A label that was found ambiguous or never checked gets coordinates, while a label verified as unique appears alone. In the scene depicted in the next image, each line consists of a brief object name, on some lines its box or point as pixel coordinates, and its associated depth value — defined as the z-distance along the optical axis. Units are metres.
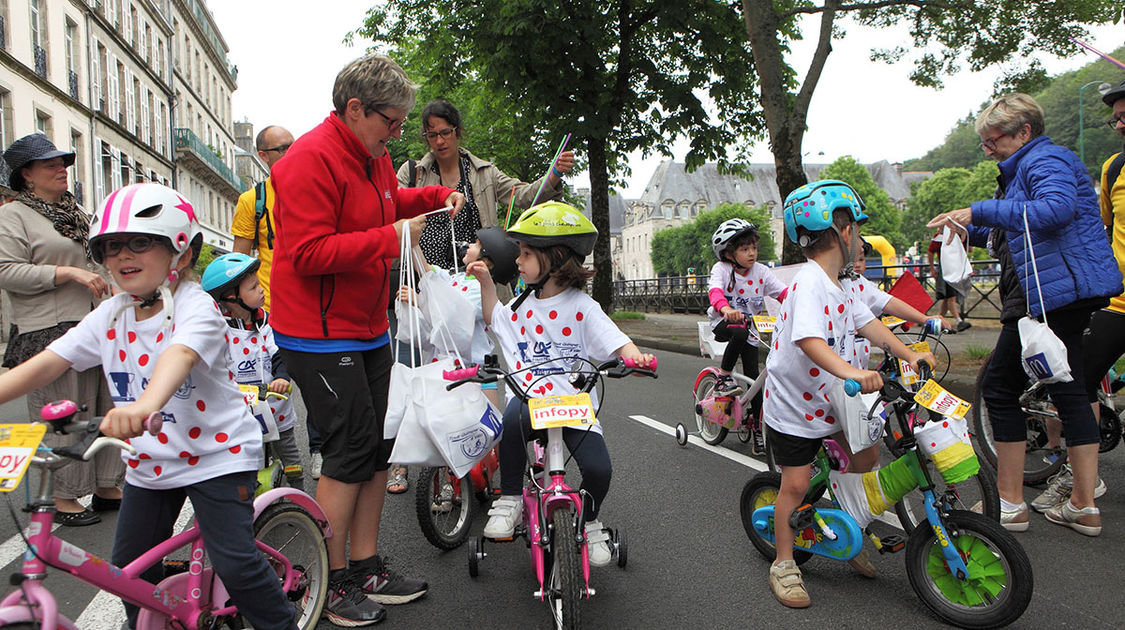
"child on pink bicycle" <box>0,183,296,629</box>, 2.42
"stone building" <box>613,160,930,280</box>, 121.19
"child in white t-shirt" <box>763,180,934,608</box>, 3.36
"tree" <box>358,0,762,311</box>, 16.12
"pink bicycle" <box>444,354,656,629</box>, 2.79
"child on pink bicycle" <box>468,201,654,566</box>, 3.29
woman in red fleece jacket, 2.97
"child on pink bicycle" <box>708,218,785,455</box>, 6.01
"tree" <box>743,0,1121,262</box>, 11.51
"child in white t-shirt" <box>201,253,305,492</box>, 4.43
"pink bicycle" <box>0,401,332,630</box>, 1.96
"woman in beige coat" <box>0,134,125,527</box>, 4.47
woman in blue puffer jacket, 3.90
